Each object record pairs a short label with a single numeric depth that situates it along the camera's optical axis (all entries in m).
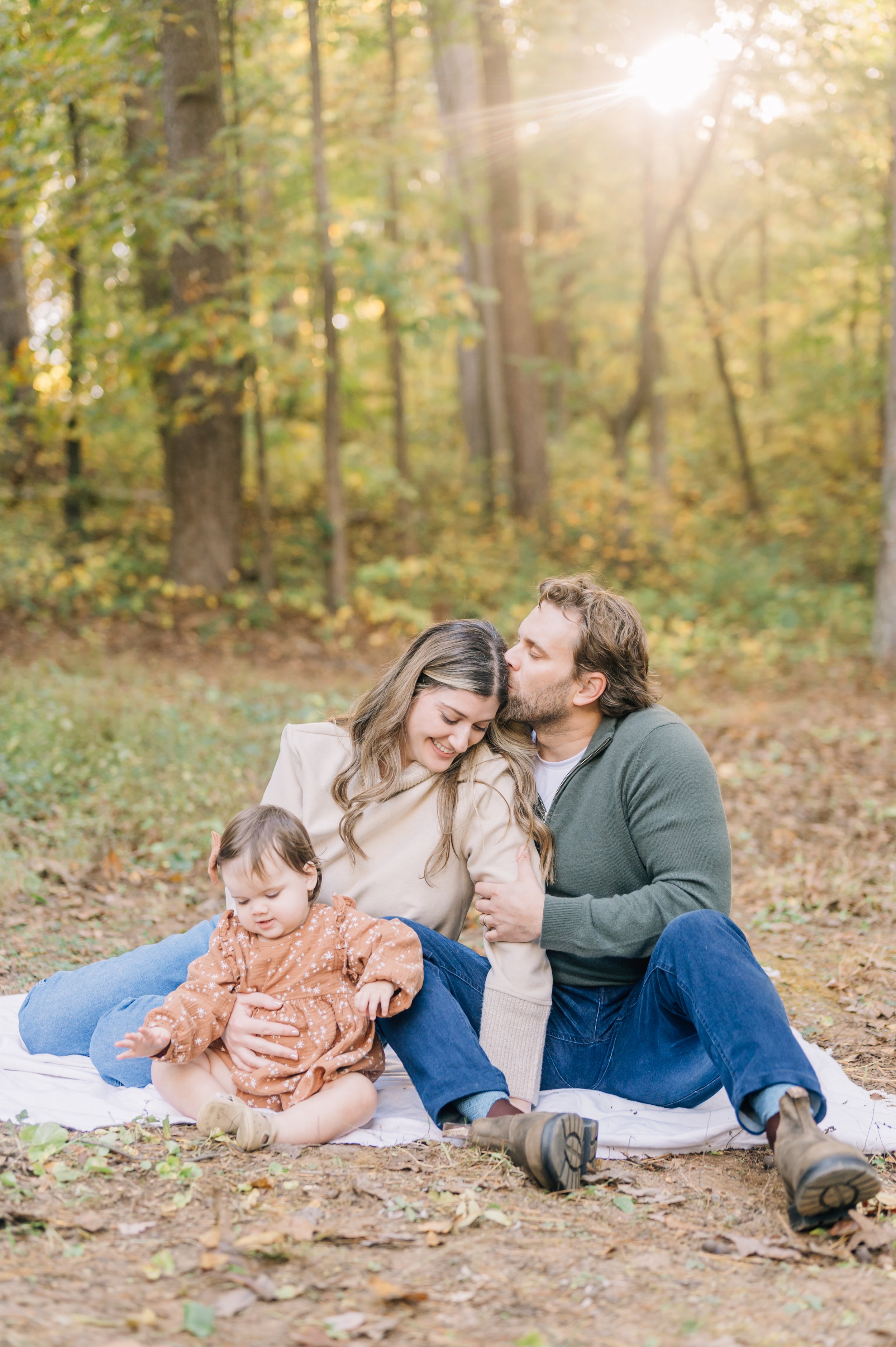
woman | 3.12
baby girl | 2.81
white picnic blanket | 2.88
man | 2.56
